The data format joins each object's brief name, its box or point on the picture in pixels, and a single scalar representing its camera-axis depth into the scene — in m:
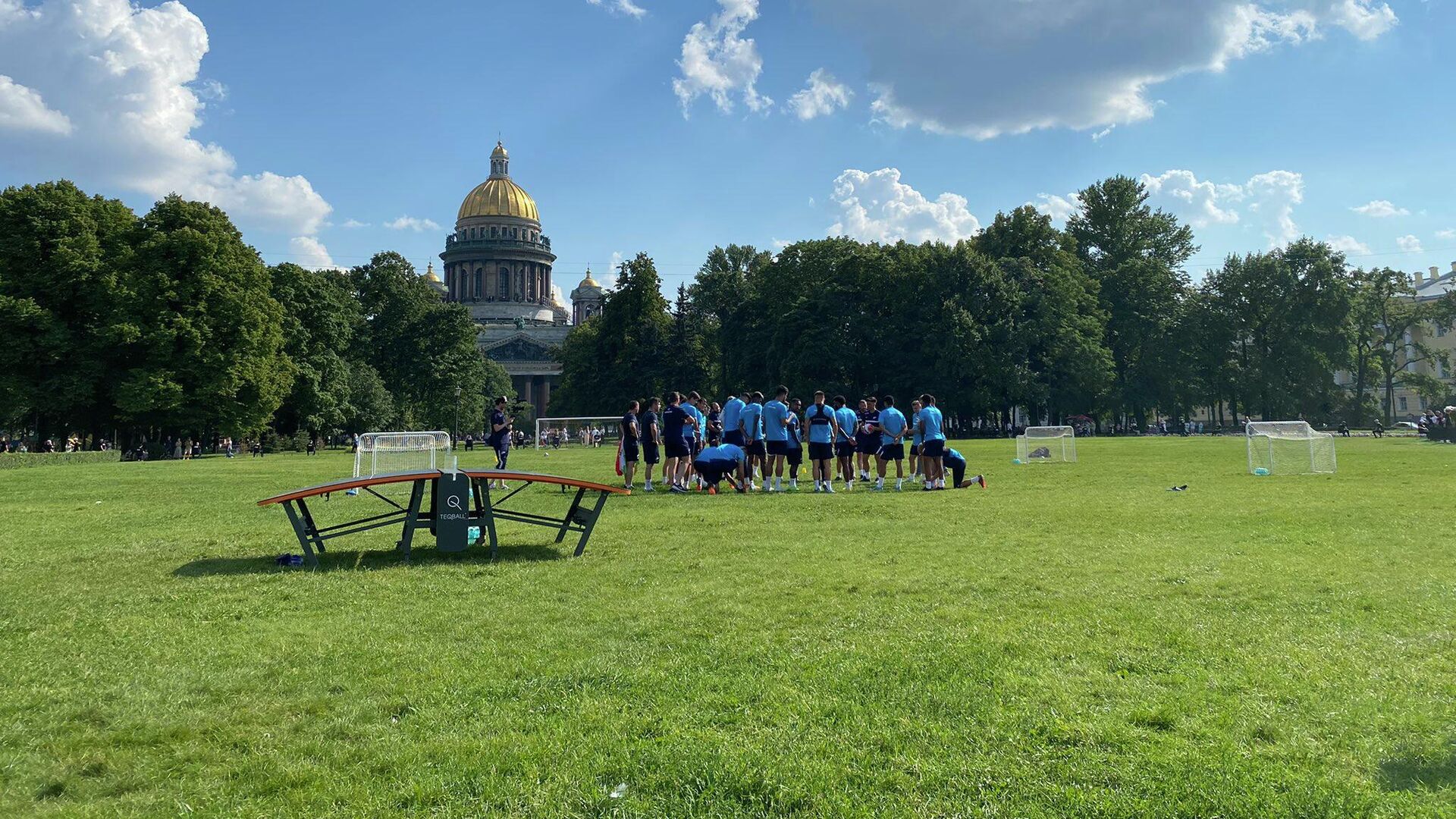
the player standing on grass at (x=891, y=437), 20.20
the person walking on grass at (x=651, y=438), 19.78
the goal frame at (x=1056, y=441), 30.66
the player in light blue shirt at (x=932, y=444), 19.84
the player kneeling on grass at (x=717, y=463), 19.14
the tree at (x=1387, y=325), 80.25
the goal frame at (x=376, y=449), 21.17
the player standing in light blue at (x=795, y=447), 20.17
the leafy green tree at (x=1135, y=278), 76.06
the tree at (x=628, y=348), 76.19
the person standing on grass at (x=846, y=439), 20.61
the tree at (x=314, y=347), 59.38
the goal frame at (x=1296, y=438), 23.22
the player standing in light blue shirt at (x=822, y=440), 19.66
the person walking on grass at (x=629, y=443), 19.50
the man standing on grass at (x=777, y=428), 20.02
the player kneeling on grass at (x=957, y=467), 20.16
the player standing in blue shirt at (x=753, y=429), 20.38
